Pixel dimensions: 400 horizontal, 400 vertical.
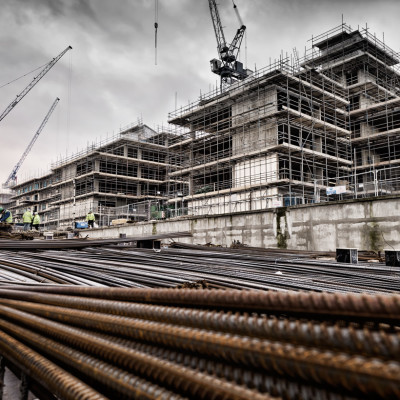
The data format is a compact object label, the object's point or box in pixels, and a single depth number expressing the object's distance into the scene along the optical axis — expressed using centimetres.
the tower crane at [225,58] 4569
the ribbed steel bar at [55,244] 629
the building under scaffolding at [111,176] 4209
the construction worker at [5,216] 1388
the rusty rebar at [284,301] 91
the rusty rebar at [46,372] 136
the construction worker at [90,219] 2523
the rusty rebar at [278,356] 80
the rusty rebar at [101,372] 119
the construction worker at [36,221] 2194
